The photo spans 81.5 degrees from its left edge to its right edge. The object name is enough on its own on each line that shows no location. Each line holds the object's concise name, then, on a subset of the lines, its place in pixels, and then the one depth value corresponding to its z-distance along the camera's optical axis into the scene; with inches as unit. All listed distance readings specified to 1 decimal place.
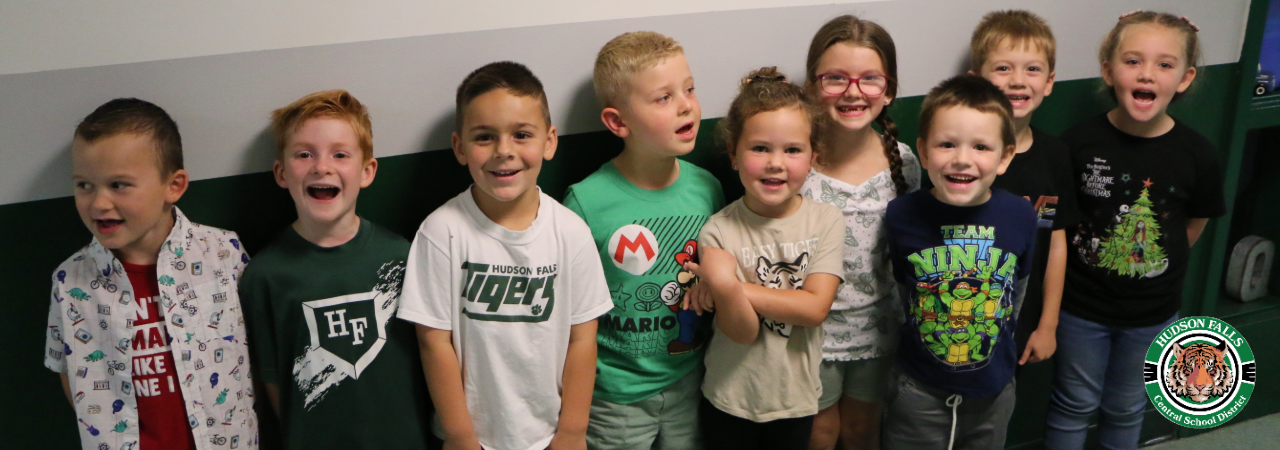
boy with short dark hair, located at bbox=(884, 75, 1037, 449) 71.3
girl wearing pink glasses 76.0
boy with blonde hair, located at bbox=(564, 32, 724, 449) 70.6
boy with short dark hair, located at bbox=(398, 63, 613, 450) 64.7
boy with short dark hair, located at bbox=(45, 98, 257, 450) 60.1
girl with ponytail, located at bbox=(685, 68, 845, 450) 68.3
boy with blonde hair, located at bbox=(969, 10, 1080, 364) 83.6
